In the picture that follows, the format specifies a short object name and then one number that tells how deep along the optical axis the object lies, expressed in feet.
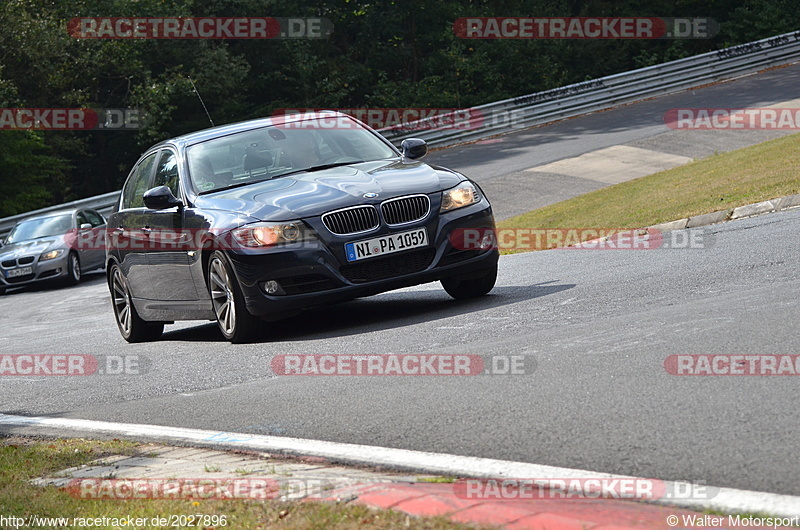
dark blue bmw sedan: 56.29
